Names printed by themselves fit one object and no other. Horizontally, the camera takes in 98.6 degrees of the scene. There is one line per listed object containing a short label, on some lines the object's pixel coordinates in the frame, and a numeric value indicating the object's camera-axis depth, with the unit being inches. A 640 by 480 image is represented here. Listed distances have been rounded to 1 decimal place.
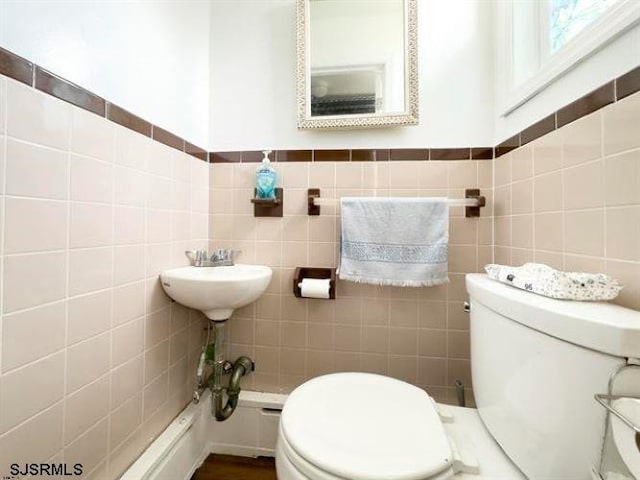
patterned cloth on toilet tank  22.4
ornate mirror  45.9
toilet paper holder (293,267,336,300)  46.6
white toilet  18.3
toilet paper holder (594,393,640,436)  14.8
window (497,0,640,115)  25.1
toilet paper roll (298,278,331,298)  44.2
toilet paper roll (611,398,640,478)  15.4
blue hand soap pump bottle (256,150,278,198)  46.8
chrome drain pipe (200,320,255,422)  43.8
